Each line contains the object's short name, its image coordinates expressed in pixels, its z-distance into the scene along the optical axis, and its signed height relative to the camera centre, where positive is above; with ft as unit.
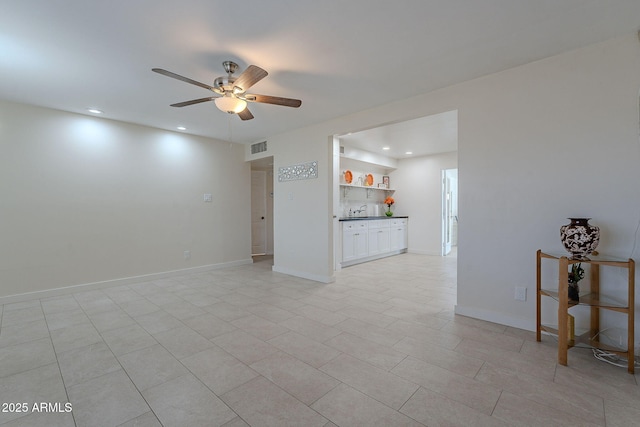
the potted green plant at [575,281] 6.87 -1.90
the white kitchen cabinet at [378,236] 19.75 -2.12
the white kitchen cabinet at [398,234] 21.82 -2.17
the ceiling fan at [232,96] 8.18 +3.51
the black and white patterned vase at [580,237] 6.53 -0.73
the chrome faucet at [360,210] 22.29 -0.14
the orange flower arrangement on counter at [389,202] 23.50 +0.51
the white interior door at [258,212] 22.43 -0.28
